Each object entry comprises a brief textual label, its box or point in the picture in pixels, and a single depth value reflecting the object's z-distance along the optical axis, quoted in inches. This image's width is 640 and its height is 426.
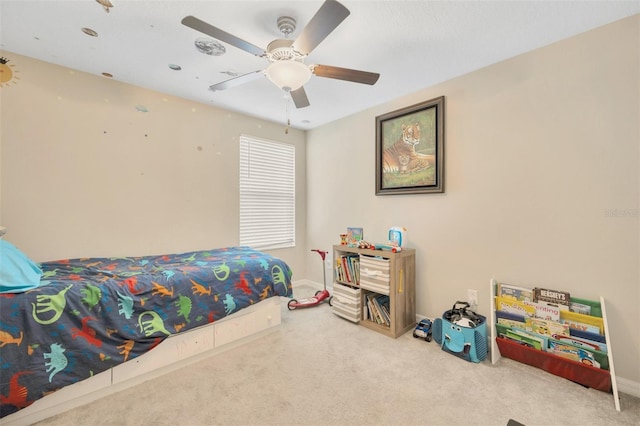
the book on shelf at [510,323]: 79.6
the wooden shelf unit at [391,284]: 97.6
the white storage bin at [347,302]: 108.2
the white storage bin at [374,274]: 99.7
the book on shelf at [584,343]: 67.4
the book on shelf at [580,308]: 71.3
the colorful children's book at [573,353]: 68.4
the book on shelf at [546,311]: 74.5
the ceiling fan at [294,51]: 49.9
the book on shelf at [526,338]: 75.9
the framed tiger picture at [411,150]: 101.1
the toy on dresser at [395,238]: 106.1
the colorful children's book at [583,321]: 68.5
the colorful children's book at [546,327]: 72.7
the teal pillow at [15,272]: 57.4
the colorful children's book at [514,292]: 80.6
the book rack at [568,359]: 64.8
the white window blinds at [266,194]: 139.1
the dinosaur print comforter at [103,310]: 55.8
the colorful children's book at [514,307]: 78.6
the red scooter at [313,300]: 124.1
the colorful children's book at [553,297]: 74.1
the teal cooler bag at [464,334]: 81.4
